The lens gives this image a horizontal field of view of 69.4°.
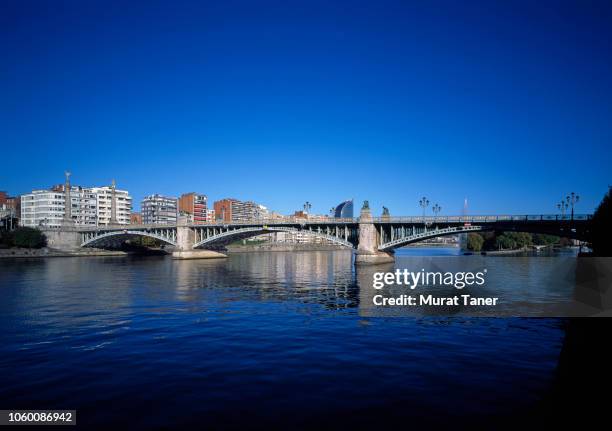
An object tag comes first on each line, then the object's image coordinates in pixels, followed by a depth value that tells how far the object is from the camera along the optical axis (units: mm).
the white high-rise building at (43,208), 170000
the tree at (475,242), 151000
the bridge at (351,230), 71125
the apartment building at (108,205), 194125
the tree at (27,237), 119875
